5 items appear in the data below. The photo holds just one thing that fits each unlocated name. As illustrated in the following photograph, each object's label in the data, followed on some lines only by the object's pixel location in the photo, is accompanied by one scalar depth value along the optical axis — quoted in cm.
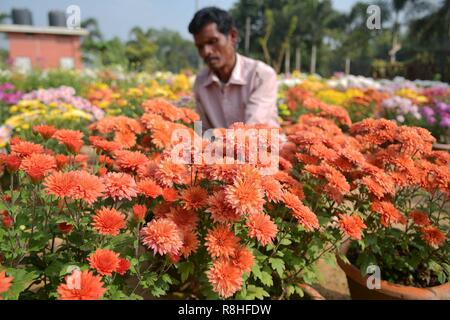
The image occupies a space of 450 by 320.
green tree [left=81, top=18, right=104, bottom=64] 3033
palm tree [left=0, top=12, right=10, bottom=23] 3303
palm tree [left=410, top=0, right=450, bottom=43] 3356
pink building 2880
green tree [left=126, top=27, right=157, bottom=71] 3238
